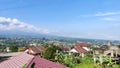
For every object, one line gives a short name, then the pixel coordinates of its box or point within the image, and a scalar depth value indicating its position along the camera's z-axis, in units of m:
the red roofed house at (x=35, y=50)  24.06
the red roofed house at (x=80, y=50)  24.60
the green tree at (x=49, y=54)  16.20
